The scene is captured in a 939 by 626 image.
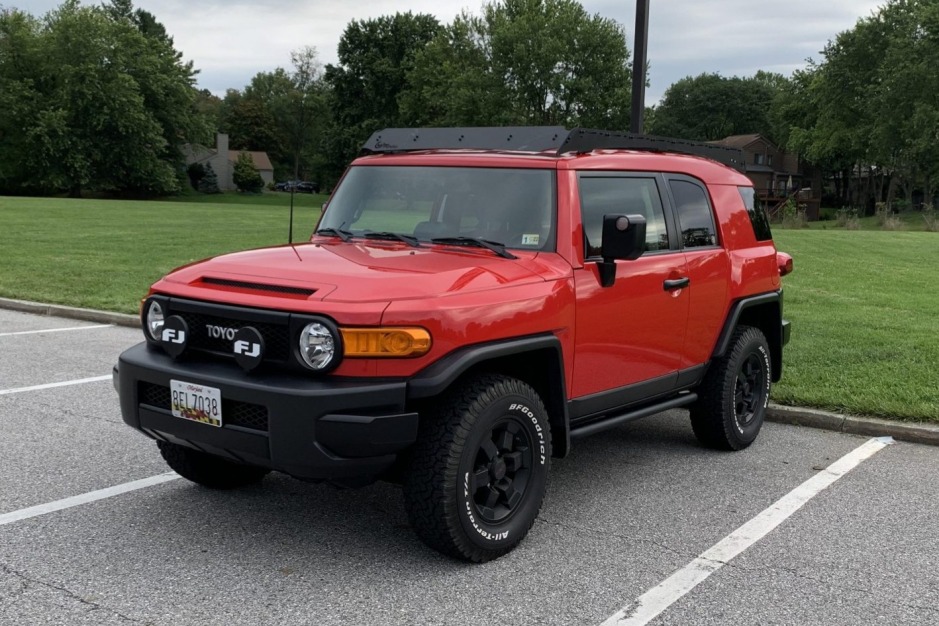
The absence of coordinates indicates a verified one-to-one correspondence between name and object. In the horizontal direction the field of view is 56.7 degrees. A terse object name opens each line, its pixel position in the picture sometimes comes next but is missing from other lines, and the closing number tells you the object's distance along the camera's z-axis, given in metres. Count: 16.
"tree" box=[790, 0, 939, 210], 57.69
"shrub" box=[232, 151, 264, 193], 82.75
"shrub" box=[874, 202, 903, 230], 35.03
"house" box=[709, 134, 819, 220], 88.00
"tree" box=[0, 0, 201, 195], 61.28
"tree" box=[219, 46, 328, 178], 101.62
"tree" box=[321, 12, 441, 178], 69.88
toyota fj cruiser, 3.49
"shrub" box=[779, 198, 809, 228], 35.81
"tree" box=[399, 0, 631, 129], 57.44
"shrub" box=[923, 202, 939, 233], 34.53
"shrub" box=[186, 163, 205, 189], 79.56
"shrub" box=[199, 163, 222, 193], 79.00
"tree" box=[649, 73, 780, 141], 102.12
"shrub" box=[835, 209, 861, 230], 34.59
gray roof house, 88.38
